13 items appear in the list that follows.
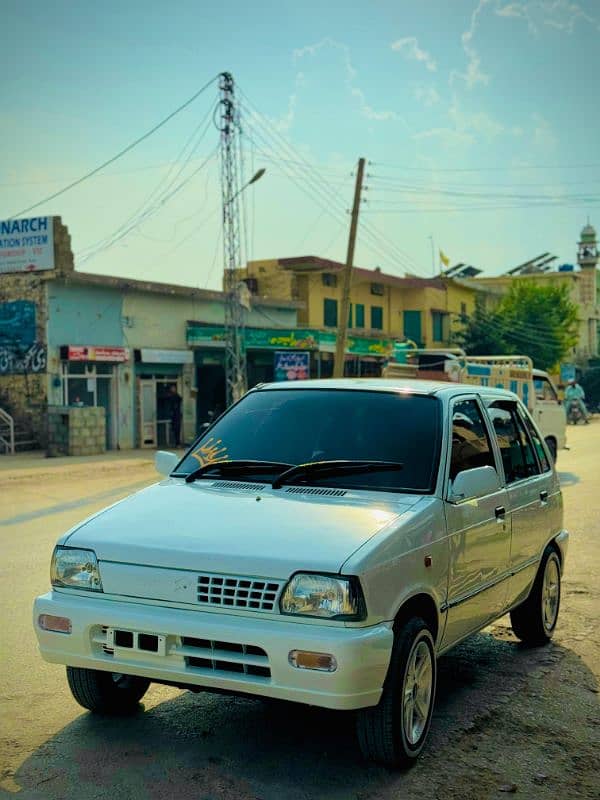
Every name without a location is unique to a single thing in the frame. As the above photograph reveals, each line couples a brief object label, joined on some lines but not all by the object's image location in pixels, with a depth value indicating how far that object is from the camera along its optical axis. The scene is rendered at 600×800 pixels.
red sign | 28.02
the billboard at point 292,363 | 32.53
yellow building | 46.56
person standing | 31.34
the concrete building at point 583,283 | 77.94
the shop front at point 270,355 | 32.69
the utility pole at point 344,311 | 29.30
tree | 60.69
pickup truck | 20.41
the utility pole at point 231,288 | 31.84
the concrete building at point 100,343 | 27.97
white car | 4.02
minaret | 82.12
